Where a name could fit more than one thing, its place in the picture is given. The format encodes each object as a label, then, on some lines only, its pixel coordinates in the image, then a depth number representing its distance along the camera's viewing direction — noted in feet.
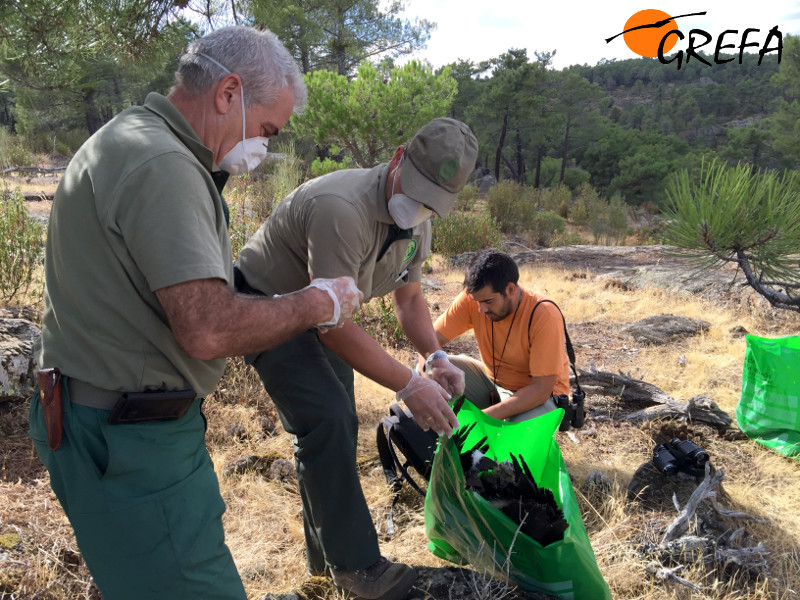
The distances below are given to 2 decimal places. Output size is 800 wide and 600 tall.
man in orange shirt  9.35
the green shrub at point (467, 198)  50.49
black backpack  8.44
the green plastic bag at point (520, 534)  5.41
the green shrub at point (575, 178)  104.06
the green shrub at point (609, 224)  54.44
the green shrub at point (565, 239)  47.67
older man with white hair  3.55
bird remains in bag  5.58
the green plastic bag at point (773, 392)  9.78
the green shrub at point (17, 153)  48.94
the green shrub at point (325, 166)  30.45
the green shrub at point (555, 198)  63.87
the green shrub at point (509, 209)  49.90
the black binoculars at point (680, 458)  8.16
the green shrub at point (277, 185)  21.89
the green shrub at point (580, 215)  60.39
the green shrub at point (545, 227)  48.83
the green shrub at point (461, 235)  35.76
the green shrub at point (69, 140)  68.95
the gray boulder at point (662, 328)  17.52
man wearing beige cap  5.77
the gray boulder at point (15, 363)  10.12
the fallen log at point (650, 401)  10.96
